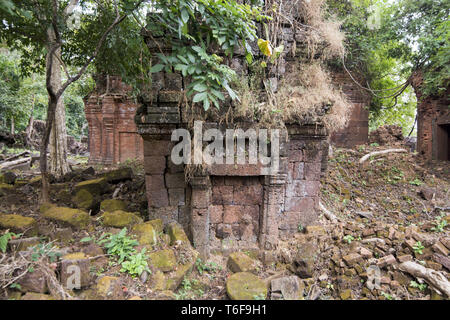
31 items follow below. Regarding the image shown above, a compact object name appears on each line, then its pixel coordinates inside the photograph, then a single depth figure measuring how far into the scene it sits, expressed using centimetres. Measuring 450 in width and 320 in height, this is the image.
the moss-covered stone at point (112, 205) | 377
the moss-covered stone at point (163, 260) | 283
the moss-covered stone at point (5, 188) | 423
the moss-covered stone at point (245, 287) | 271
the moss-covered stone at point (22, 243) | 253
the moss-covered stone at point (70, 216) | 316
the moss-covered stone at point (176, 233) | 331
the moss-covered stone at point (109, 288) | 232
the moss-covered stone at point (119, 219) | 326
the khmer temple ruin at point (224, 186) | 341
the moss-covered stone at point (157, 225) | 338
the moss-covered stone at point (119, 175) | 521
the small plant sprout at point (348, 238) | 377
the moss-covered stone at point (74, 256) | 249
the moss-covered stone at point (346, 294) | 297
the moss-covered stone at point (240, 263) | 331
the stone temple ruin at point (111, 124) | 982
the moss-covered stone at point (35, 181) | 488
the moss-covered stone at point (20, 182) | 471
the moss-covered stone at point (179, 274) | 274
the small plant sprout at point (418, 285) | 283
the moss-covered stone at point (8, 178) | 479
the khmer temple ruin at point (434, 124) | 860
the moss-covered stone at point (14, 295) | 213
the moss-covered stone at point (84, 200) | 397
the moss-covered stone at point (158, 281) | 260
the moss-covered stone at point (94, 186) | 450
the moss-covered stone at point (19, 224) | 283
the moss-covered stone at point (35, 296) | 212
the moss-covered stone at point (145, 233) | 306
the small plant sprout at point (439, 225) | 391
